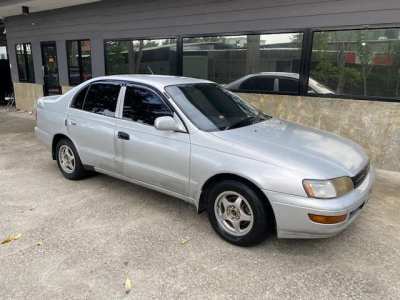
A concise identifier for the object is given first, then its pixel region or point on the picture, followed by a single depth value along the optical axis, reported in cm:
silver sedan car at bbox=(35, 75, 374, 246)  292
